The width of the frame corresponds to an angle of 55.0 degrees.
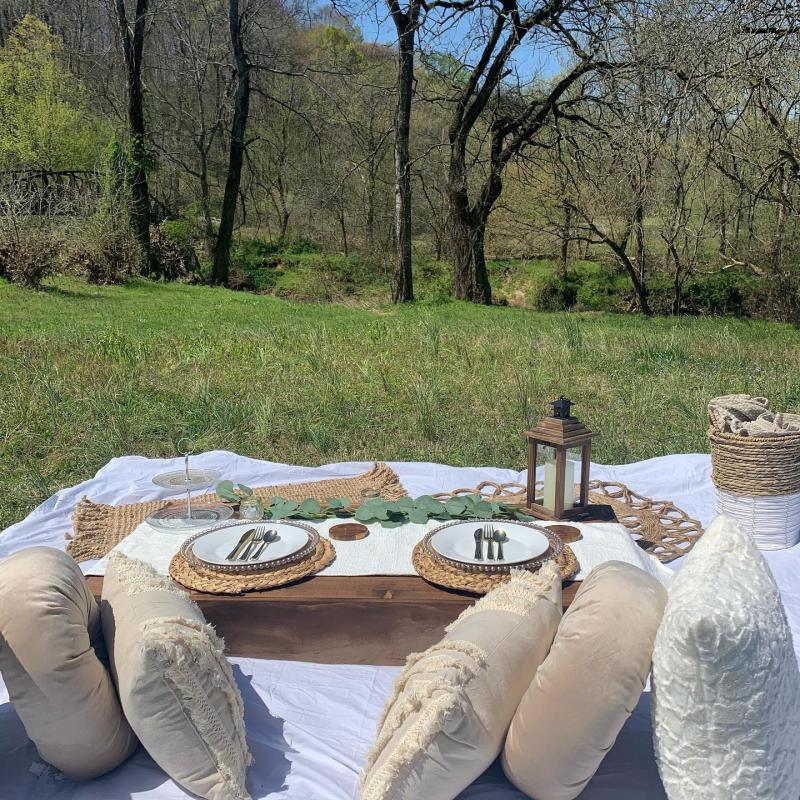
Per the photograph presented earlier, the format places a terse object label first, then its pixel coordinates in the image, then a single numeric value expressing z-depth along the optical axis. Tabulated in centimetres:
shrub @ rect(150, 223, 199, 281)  1592
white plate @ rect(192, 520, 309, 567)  207
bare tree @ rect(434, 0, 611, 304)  1240
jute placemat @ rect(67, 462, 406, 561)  296
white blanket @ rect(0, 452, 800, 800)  161
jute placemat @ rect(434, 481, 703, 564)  281
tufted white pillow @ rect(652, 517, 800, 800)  114
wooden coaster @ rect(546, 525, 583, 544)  228
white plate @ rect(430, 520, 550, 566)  203
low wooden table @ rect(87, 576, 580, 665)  197
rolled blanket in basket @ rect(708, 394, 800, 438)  289
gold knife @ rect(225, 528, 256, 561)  207
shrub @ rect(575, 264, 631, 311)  1655
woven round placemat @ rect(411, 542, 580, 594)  195
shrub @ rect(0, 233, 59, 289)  1159
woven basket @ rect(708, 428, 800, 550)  283
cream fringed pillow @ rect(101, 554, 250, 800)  146
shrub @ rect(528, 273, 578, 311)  1706
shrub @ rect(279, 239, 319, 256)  2131
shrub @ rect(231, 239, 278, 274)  1922
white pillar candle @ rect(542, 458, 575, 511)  254
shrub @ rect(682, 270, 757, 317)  1462
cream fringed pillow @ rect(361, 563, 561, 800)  134
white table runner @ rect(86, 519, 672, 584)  212
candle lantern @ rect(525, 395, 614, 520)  243
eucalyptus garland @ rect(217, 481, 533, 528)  243
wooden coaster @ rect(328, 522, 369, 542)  231
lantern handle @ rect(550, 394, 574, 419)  246
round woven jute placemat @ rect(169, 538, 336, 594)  198
